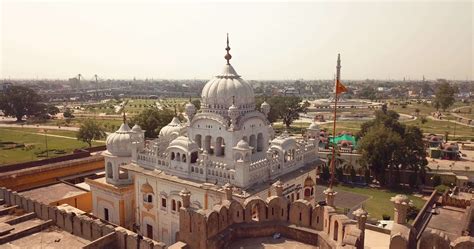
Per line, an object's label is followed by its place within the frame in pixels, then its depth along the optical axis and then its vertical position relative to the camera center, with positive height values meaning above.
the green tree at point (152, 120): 51.19 -5.55
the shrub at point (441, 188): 35.04 -10.07
